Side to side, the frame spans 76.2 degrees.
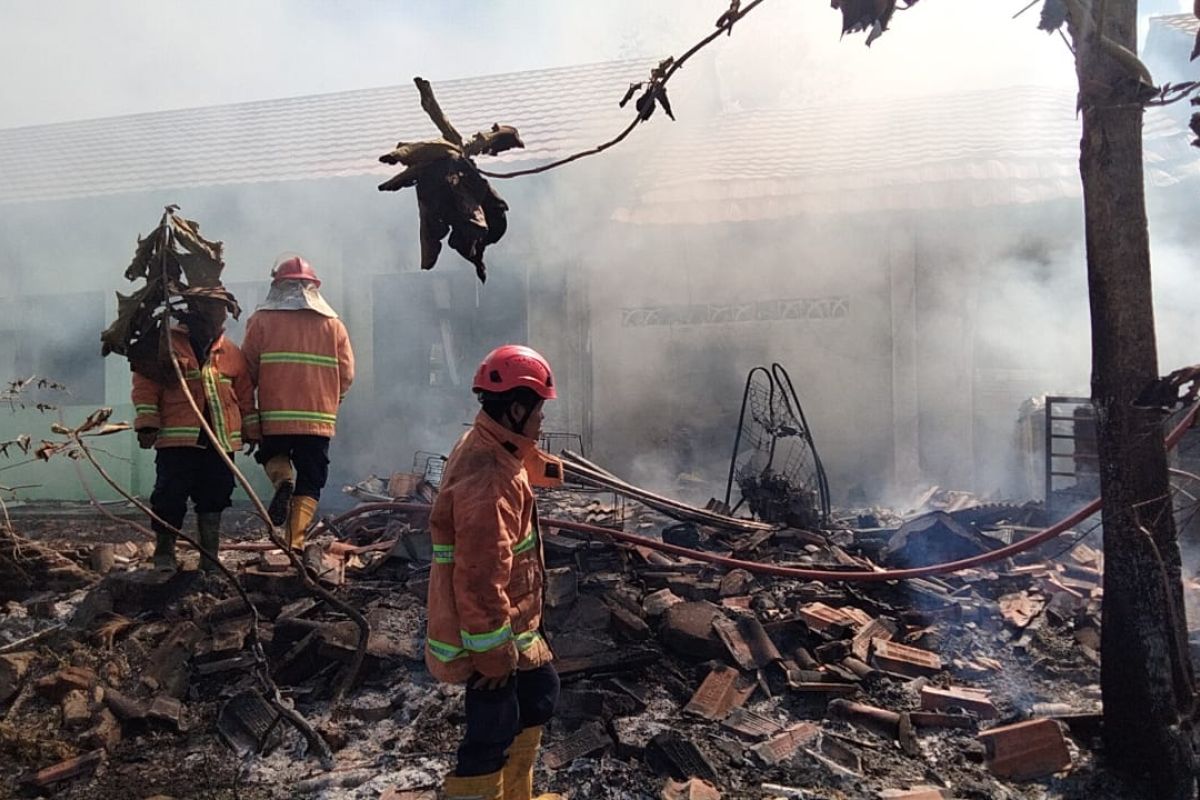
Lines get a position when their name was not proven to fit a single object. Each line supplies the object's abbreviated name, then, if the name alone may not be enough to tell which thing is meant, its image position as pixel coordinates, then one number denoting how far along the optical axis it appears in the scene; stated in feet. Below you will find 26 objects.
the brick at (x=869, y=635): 14.74
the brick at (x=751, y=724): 12.57
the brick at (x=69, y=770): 11.68
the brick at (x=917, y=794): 10.57
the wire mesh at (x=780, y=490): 22.50
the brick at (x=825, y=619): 15.26
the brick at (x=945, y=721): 12.77
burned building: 33.81
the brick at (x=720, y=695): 13.10
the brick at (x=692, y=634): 14.37
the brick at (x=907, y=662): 14.47
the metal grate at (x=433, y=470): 26.61
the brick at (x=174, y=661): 14.02
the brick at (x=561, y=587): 15.61
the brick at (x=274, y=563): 17.05
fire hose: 13.58
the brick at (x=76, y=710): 13.01
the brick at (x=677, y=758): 11.39
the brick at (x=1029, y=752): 11.21
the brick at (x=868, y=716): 12.68
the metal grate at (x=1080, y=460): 23.22
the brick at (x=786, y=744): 11.94
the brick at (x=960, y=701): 12.94
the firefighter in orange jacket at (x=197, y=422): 15.25
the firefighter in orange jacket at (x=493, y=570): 8.67
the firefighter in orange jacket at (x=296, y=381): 16.26
